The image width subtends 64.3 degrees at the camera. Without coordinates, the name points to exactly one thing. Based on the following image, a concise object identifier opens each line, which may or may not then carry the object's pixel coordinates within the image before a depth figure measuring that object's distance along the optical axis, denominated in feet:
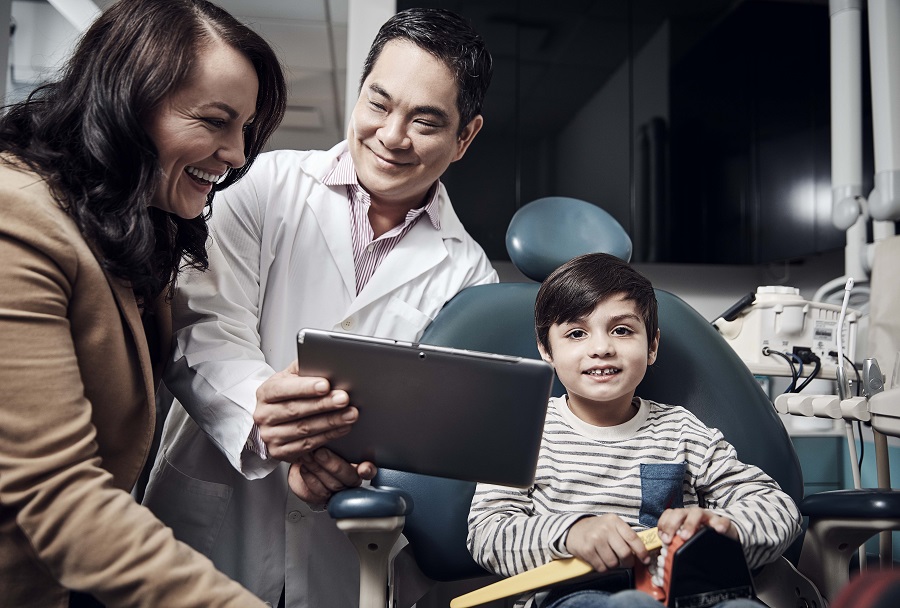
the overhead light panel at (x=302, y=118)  12.81
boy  3.30
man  3.72
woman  2.29
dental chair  3.46
